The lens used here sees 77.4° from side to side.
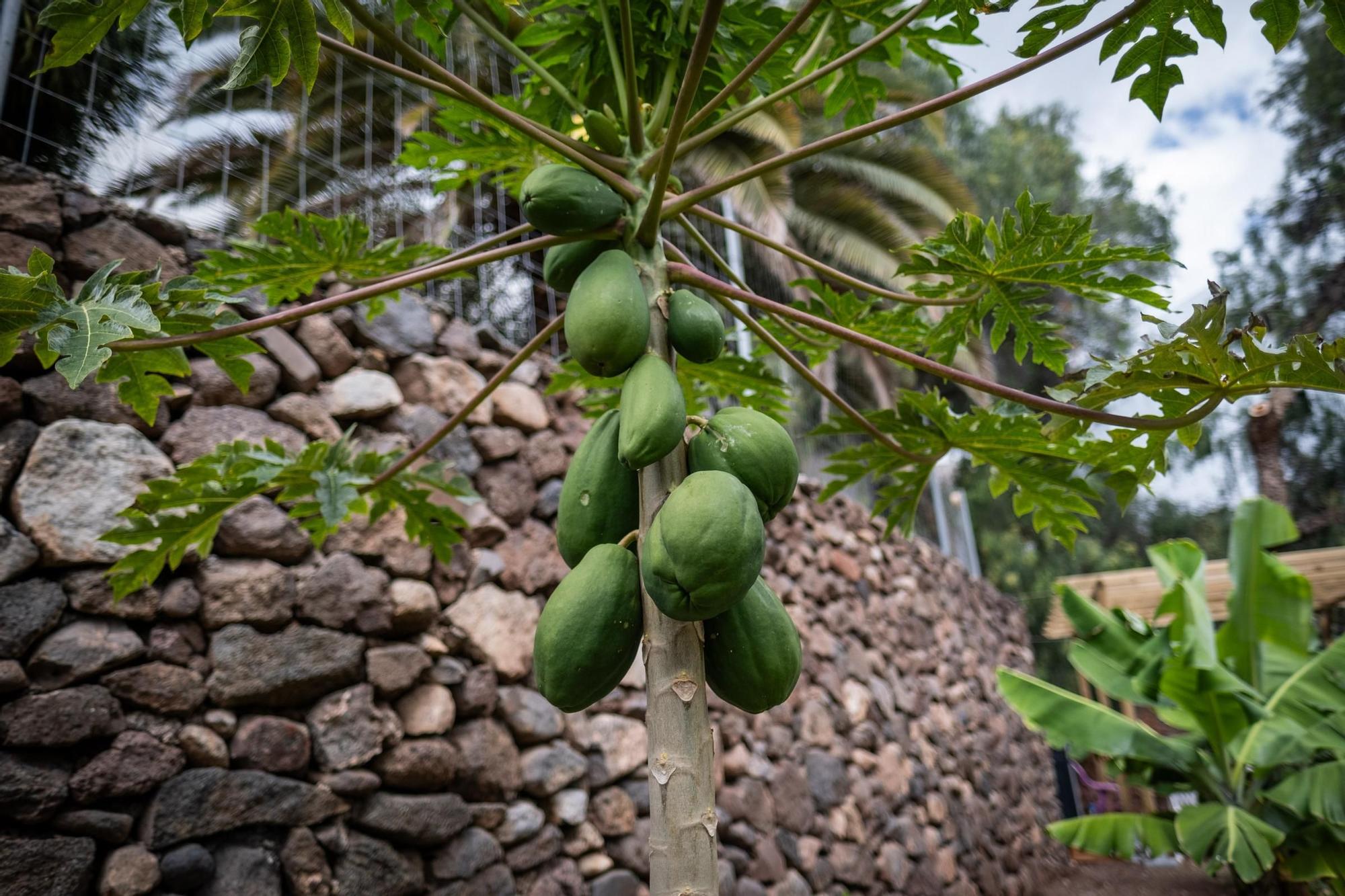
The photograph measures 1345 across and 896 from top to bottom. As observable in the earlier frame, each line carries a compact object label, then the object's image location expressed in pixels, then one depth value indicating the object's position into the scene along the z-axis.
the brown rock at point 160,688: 2.25
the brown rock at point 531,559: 3.42
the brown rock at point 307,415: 2.90
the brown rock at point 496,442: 3.55
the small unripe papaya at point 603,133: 1.25
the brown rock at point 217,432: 2.61
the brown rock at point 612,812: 3.37
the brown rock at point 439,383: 3.35
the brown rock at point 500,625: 3.14
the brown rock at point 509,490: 3.50
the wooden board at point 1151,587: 7.92
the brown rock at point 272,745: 2.40
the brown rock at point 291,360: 2.93
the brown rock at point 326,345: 3.07
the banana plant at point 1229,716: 5.58
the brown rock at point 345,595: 2.70
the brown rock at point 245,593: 2.48
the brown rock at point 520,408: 3.70
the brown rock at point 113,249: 2.50
